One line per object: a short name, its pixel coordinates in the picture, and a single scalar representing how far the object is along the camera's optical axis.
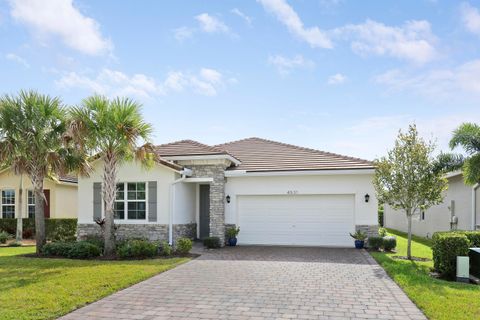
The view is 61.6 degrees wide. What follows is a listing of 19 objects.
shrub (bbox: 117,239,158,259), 13.71
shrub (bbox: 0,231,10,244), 19.91
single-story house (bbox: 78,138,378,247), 17.16
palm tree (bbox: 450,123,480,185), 14.63
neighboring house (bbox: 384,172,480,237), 18.00
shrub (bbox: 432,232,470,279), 10.84
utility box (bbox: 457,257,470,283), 10.32
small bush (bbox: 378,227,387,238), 17.75
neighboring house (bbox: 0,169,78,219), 23.62
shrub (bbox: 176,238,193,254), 14.16
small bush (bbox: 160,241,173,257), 14.02
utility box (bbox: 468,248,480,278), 10.57
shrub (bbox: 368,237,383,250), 15.78
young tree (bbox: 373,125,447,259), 13.47
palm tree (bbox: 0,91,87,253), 14.60
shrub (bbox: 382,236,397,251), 15.62
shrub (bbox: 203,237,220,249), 16.31
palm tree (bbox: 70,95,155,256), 13.95
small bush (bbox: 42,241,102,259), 13.84
